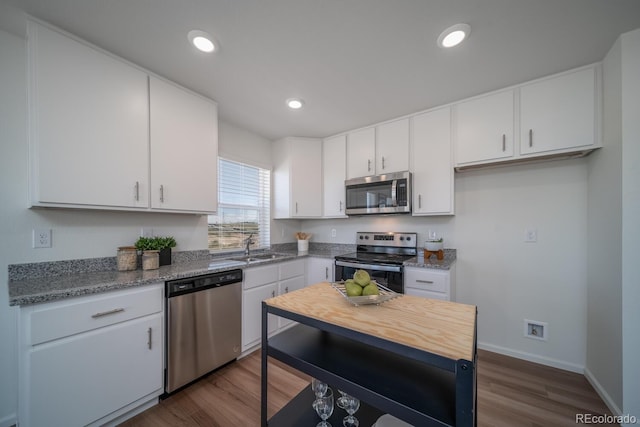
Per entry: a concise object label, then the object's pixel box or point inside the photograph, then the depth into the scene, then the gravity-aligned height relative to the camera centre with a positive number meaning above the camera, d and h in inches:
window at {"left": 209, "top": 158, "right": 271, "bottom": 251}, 110.8 +2.6
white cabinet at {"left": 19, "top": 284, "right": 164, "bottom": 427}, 49.1 -34.1
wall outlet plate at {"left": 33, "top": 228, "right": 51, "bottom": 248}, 63.9 -6.8
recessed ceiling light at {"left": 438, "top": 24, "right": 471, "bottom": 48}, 57.8 +45.0
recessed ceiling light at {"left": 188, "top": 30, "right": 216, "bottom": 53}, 59.5 +44.9
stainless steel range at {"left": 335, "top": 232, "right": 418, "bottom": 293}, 95.0 -20.4
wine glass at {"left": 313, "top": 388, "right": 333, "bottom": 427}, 42.9 -35.3
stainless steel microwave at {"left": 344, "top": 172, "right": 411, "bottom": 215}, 102.1 +8.5
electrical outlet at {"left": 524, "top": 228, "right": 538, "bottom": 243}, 89.7 -8.6
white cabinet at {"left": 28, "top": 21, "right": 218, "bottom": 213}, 57.3 +22.9
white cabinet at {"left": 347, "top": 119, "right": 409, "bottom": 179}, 106.4 +30.1
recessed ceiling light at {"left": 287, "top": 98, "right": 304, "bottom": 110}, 91.9 +43.4
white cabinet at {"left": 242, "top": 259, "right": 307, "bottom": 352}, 91.6 -33.0
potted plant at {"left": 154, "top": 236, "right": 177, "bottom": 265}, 82.4 -12.3
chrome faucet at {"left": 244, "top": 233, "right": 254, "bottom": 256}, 114.1 -15.6
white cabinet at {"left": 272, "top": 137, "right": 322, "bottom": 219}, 127.0 +18.7
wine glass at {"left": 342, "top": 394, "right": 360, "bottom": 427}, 42.6 -35.2
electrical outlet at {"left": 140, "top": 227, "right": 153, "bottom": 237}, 83.4 -6.8
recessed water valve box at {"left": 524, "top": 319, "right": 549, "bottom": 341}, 87.9 -44.3
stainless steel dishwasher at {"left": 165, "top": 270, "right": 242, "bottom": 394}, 69.6 -36.4
